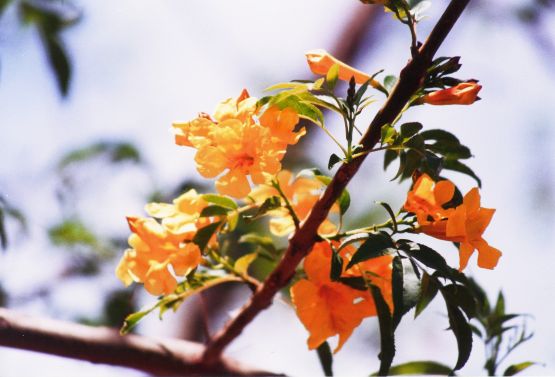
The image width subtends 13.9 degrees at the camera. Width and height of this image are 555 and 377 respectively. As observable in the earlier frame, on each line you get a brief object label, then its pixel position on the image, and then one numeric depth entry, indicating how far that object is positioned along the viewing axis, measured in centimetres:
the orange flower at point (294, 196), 135
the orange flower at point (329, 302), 128
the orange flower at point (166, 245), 128
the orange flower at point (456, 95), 123
